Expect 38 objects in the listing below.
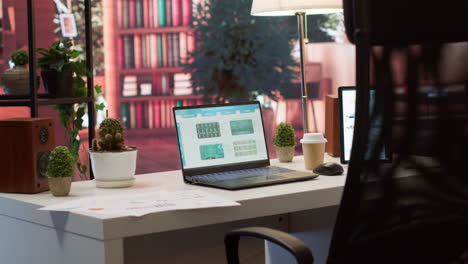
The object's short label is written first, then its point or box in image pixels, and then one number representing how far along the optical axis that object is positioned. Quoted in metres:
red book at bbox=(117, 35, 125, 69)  6.38
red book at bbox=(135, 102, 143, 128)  6.51
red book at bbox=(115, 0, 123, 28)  6.37
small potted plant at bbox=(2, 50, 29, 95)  2.65
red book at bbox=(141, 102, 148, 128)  6.53
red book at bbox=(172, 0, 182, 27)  6.39
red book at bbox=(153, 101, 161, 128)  6.53
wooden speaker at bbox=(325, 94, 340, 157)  2.52
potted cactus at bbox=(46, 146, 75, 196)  1.82
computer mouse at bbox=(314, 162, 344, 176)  2.11
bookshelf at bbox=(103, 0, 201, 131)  6.37
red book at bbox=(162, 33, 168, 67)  6.39
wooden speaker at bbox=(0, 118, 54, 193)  1.86
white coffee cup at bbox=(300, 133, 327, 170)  2.25
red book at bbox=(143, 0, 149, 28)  6.38
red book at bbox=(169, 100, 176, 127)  6.50
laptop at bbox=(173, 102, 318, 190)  2.04
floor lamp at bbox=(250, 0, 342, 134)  2.61
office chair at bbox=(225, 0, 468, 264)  1.17
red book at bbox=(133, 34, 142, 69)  6.39
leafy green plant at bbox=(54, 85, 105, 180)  2.92
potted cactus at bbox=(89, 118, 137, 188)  1.93
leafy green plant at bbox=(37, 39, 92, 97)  2.62
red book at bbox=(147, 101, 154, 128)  6.52
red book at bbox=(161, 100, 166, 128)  6.54
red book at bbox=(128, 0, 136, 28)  6.36
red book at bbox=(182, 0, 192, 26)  6.40
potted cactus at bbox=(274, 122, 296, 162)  2.43
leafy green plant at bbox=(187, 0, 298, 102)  6.00
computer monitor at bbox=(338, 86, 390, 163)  2.37
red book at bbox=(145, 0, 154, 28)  6.38
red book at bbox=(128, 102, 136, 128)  6.49
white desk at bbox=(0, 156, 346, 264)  1.54
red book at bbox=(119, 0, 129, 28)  6.38
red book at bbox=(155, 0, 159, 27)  6.37
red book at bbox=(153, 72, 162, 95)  6.45
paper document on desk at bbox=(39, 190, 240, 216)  1.61
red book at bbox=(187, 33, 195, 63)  6.42
